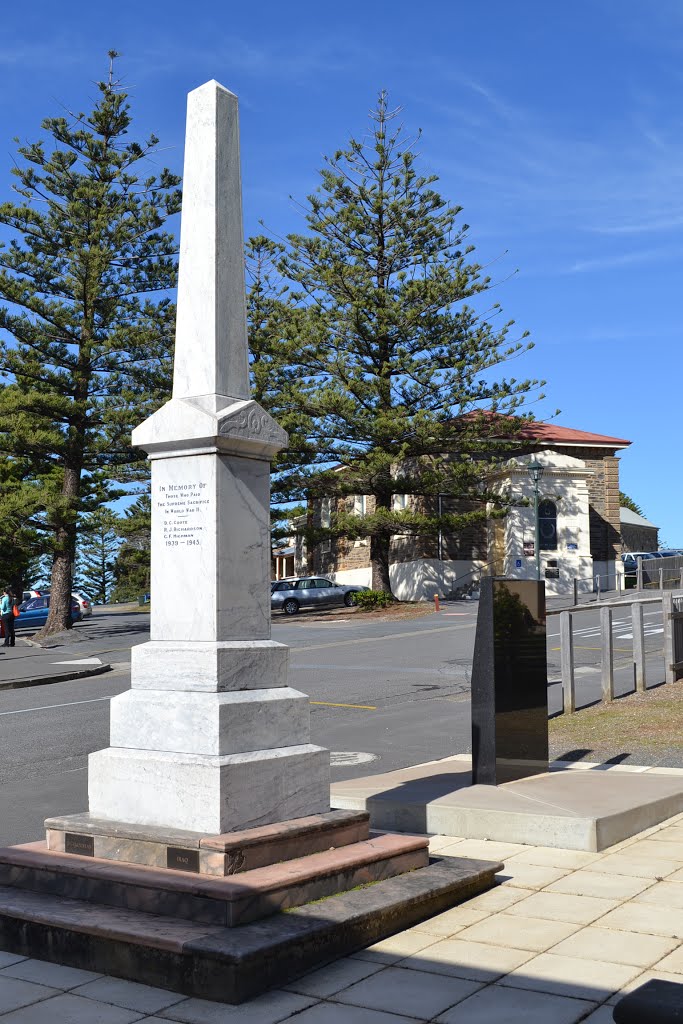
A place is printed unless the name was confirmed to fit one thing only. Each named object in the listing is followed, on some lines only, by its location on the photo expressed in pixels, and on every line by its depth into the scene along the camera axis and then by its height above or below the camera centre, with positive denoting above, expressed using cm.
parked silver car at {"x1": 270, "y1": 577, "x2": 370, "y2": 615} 4256 -67
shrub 3888 -86
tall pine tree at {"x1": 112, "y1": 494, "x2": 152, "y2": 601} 3725 +176
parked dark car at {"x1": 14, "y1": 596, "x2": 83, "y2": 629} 3856 -114
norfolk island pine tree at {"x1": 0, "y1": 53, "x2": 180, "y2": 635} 3169 +820
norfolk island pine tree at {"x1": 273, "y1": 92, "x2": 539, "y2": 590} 3881 +835
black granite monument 798 -86
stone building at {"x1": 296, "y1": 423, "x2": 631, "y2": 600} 4669 +146
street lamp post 3419 +362
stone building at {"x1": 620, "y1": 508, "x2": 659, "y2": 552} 6544 +260
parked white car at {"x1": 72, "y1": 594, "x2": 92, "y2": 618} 4256 -98
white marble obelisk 546 -9
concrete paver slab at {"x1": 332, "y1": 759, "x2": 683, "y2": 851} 682 -163
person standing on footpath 2956 -82
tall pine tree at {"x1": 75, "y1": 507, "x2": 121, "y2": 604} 8425 +105
